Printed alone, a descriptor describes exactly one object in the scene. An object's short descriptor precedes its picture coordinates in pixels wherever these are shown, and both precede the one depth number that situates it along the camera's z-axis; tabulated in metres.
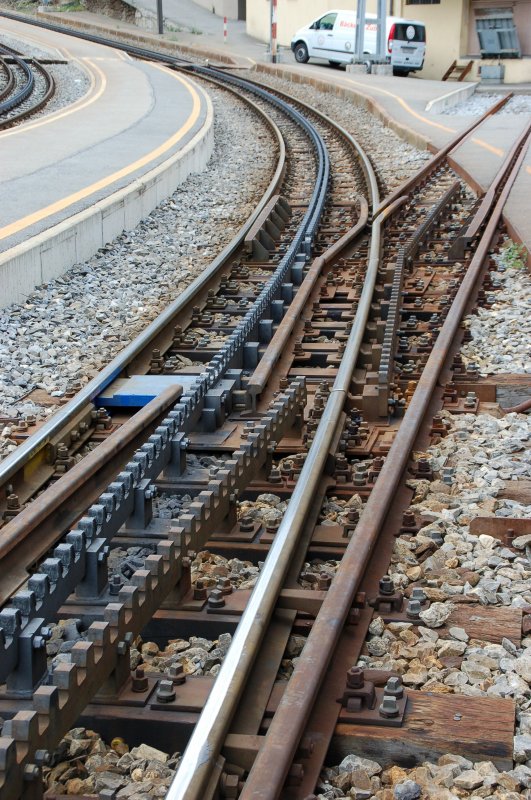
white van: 38.84
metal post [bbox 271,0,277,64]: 40.60
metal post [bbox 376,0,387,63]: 36.53
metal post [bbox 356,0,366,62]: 35.25
